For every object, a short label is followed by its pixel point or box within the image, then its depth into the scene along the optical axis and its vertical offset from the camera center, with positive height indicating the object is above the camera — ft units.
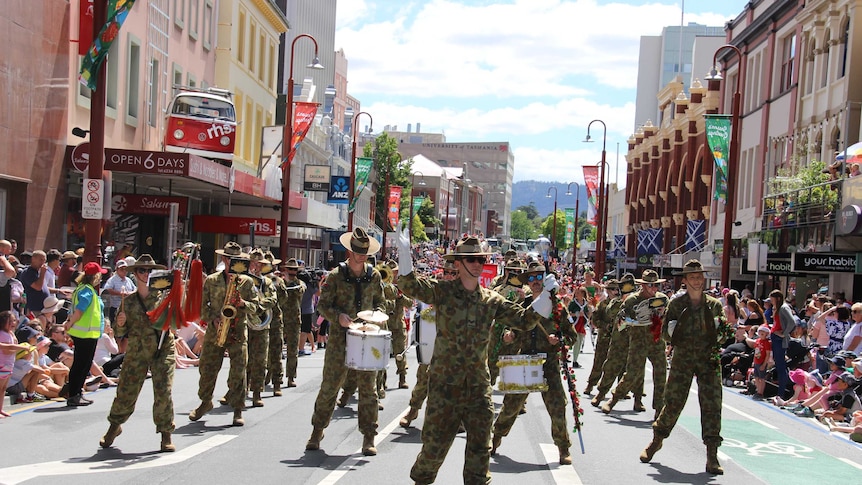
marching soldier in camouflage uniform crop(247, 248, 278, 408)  41.52 -4.35
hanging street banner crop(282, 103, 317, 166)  103.71 +11.46
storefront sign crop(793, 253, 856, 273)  76.23 -0.08
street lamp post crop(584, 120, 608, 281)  154.51 +5.90
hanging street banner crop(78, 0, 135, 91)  52.06 +9.01
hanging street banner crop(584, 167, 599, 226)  174.70 +11.26
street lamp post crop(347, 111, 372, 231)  139.59 +6.71
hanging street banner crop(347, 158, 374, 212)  144.36 +9.20
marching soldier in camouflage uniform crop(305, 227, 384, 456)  33.47 -2.59
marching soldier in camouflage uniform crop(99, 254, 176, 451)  32.17 -4.53
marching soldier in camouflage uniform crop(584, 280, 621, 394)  50.47 -3.90
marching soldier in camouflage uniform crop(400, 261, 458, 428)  40.45 -6.27
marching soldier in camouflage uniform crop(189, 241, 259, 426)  38.50 -4.30
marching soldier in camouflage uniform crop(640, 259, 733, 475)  34.14 -3.25
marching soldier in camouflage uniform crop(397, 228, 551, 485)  25.20 -3.00
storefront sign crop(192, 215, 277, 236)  109.49 +0.23
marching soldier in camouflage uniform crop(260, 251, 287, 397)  49.59 -5.68
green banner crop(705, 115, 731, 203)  96.99 +11.04
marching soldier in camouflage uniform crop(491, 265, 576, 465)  33.99 -4.71
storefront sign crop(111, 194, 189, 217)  84.89 +1.45
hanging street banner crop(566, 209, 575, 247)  315.17 +9.05
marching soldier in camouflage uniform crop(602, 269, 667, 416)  45.85 -4.30
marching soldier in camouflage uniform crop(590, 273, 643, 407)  49.85 -4.85
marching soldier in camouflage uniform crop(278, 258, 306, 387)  52.70 -4.67
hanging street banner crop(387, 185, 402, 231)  198.75 +6.67
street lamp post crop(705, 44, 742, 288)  88.69 +4.43
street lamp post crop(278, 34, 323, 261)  97.81 +5.02
